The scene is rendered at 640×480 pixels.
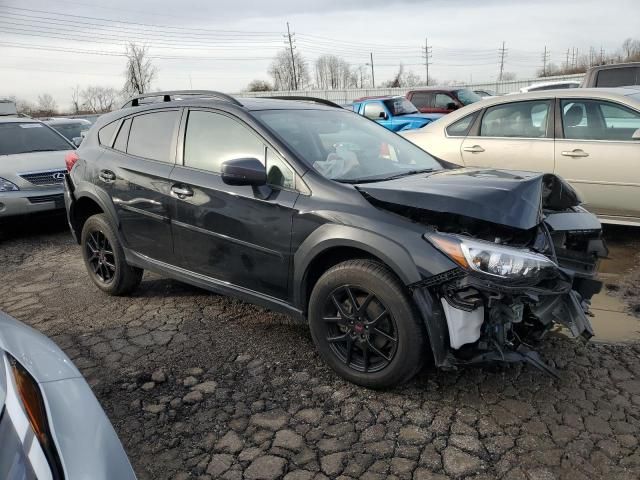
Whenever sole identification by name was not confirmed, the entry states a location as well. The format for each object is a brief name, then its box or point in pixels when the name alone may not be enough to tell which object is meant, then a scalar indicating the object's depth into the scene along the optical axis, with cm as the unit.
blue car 1201
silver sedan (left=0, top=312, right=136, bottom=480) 144
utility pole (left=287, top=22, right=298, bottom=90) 6900
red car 1517
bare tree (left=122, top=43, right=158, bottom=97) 4947
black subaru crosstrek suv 271
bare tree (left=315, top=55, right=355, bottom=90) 9169
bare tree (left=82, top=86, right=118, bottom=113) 6021
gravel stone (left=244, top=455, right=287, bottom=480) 243
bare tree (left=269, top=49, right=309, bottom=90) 7219
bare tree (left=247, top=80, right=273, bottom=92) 5508
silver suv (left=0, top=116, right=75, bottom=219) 697
